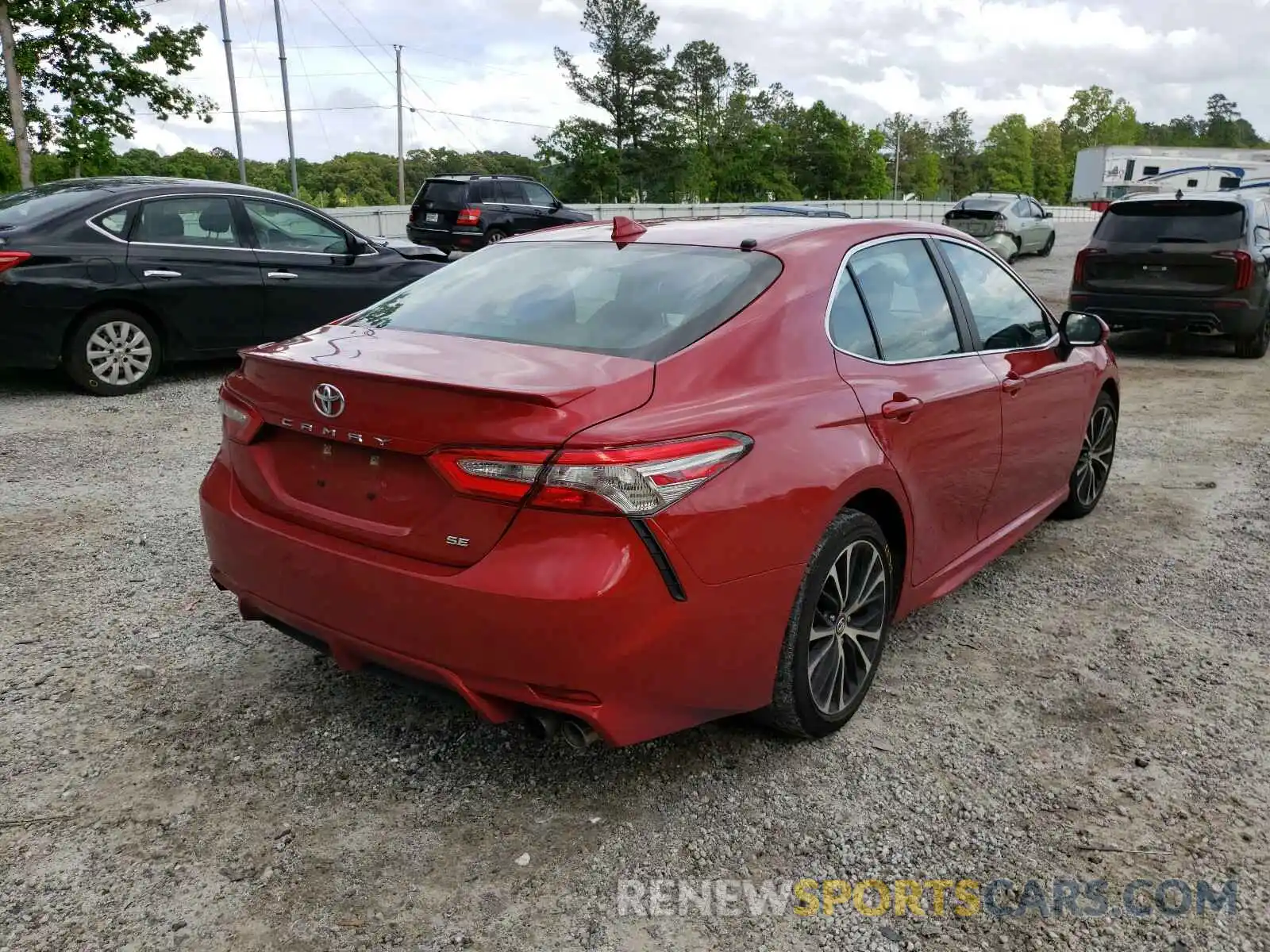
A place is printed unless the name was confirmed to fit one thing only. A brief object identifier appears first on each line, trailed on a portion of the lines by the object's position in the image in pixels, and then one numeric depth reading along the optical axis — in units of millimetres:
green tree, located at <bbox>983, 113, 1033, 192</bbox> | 120125
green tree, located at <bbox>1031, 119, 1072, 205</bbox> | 130625
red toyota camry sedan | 2557
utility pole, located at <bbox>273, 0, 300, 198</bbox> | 36969
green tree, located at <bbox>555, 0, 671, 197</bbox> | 63438
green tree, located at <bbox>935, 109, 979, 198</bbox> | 124625
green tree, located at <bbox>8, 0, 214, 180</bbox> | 24016
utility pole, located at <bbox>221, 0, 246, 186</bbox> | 31938
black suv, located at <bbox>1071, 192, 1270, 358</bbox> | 10375
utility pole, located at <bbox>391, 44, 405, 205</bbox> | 54269
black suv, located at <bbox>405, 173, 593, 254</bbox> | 19906
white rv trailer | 48562
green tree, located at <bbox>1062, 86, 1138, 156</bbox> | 134500
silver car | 23422
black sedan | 7430
